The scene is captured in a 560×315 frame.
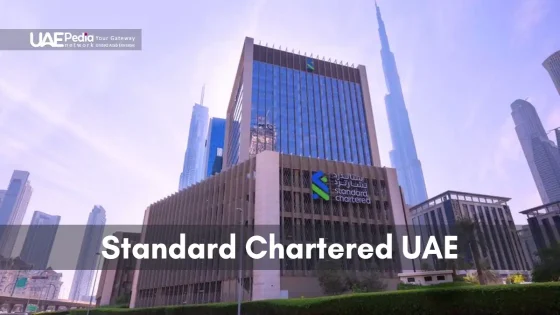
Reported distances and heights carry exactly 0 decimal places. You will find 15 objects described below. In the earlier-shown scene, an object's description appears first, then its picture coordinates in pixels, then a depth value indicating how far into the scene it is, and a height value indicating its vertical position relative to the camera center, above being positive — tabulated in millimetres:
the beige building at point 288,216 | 46562 +11342
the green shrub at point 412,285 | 35156 +916
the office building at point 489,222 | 128500 +26292
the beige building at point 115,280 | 89000 +4544
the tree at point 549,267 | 52869 +3674
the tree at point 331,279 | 42781 +1897
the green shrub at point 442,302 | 16047 -429
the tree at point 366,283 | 42269 +1414
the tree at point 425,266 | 64062 +4837
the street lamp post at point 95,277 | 57625 +3485
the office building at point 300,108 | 86625 +47335
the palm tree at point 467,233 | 56938 +9506
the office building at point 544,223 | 120719 +23397
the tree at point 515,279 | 68262 +2541
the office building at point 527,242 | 134500 +18595
